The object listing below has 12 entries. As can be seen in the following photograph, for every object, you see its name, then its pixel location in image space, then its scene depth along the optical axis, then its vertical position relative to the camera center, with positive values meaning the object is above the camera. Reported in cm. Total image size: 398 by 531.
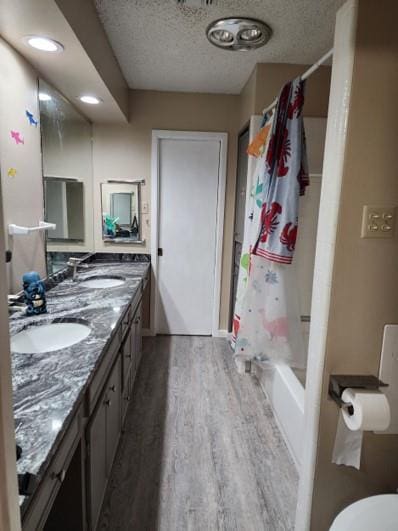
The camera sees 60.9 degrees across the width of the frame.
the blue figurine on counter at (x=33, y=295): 172 -44
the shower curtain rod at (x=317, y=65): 143 +71
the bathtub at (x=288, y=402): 190 -114
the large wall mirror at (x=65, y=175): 225 +27
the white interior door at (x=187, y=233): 342 -19
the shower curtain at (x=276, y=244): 181 -15
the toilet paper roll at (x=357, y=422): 112 -67
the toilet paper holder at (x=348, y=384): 120 -57
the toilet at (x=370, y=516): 102 -90
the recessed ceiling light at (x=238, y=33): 199 +113
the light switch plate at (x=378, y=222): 114 +0
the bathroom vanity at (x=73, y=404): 84 -57
